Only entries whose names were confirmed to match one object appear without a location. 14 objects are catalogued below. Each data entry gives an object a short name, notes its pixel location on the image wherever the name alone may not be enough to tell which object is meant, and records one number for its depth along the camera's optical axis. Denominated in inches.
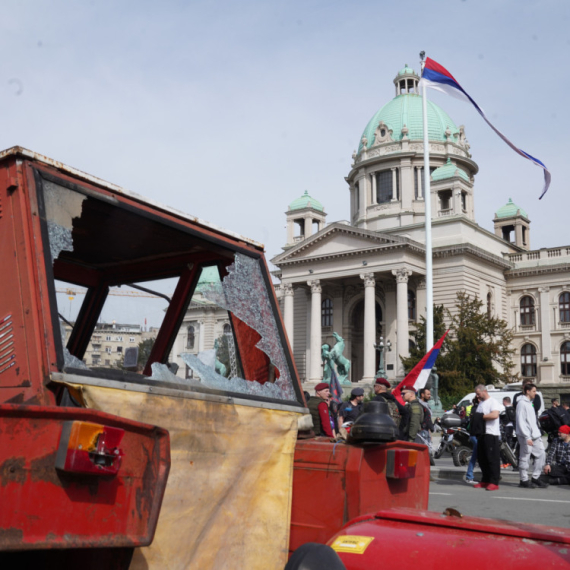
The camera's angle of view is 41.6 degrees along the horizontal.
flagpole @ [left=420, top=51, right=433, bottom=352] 1119.0
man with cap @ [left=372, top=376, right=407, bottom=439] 430.6
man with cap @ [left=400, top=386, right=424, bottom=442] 452.6
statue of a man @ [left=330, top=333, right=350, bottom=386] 1619.2
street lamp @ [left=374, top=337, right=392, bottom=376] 1764.3
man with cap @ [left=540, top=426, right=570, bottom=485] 491.8
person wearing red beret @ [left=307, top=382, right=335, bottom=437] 390.3
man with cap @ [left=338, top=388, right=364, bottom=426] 496.1
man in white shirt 447.8
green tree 1686.8
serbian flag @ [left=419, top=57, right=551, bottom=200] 901.2
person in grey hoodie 467.8
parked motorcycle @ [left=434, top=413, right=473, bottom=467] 621.0
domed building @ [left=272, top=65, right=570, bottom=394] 2066.9
